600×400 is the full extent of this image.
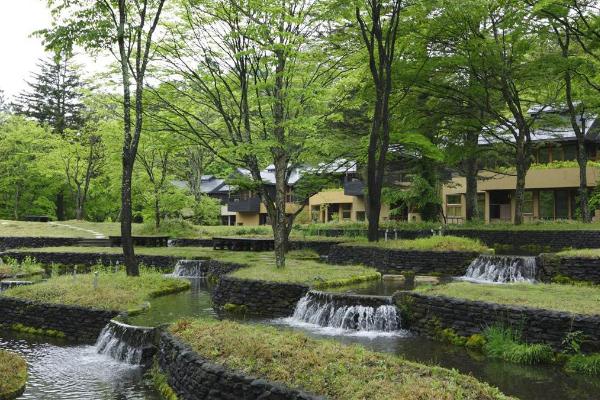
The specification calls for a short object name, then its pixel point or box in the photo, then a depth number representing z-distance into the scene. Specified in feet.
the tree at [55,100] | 166.23
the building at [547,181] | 101.71
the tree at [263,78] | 52.75
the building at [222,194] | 187.62
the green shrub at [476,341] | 33.81
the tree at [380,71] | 66.13
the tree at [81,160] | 132.87
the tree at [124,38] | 50.55
